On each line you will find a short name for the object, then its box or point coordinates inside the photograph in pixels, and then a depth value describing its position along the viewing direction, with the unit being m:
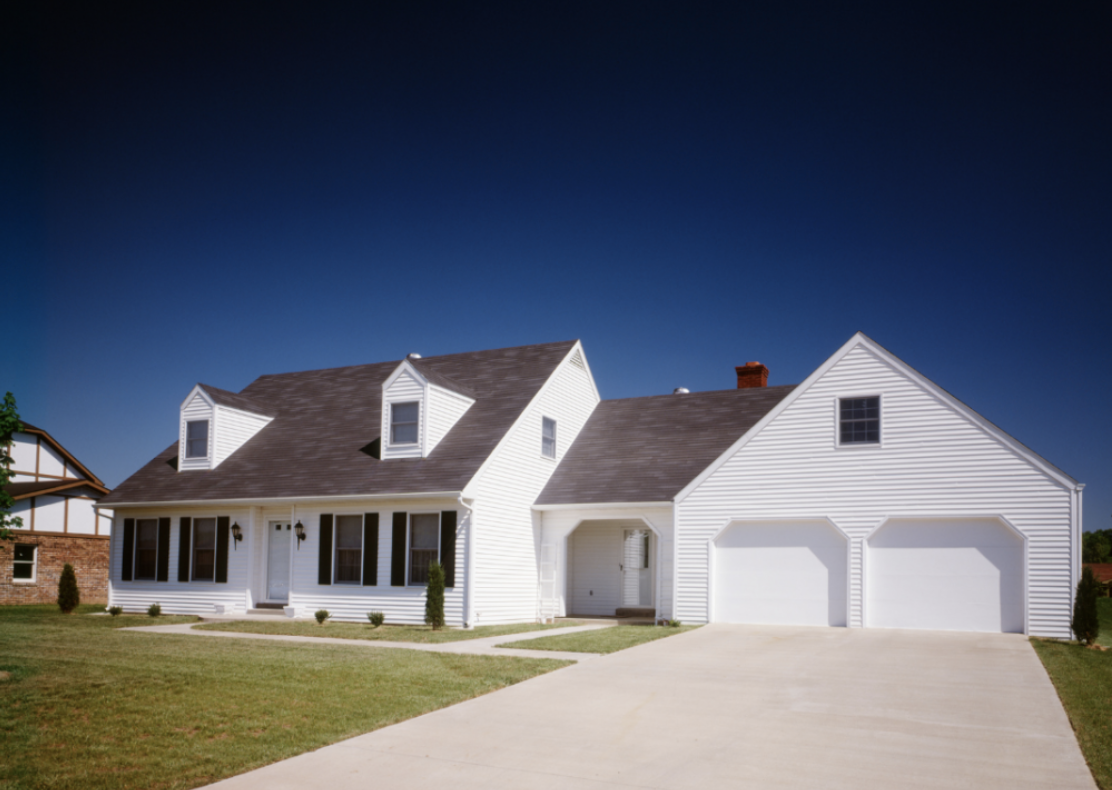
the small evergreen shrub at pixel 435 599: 18.53
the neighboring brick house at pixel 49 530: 27.20
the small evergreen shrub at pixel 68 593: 22.23
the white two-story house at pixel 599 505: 17.80
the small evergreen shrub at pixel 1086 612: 15.49
